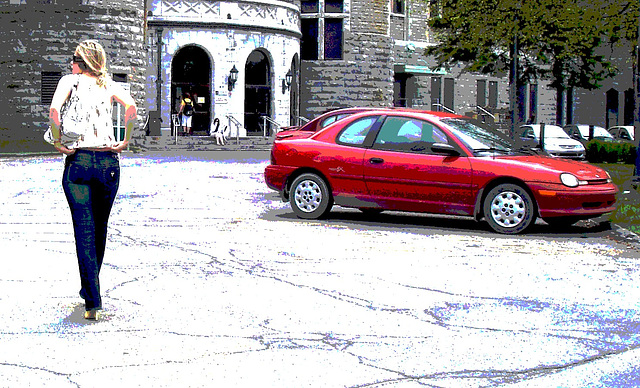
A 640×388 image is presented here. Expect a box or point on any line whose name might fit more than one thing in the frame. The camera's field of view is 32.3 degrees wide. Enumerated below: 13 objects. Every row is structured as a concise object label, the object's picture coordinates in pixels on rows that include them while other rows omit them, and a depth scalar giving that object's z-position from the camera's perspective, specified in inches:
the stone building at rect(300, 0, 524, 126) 2110.0
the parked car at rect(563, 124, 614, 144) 1771.7
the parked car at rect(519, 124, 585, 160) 1503.4
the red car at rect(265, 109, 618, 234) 524.7
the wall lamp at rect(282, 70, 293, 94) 1994.3
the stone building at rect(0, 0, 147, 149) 1606.8
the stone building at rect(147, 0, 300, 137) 1854.1
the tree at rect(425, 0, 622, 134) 1071.0
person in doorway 1830.7
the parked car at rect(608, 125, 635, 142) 1853.5
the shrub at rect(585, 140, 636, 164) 1307.8
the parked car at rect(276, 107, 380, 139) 770.8
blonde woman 296.7
